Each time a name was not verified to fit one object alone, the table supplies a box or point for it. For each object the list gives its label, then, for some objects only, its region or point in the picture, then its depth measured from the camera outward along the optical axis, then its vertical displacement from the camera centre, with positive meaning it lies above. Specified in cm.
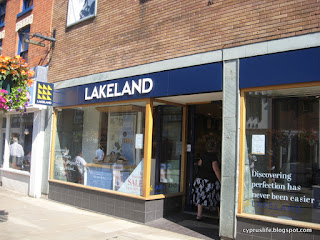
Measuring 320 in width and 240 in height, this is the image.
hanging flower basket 645 +118
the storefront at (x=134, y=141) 697 +0
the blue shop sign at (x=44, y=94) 965 +138
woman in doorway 713 -90
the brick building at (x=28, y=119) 1025 +68
